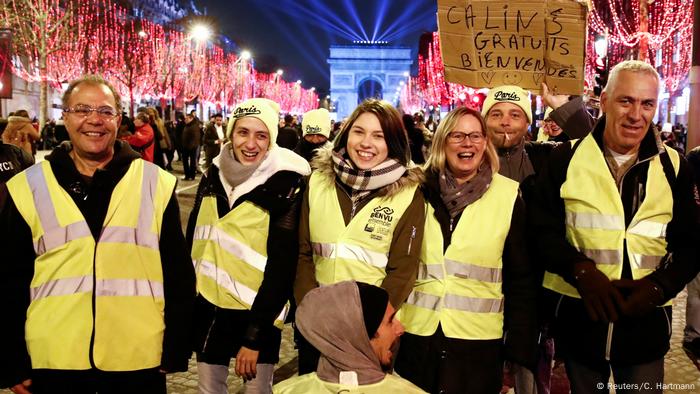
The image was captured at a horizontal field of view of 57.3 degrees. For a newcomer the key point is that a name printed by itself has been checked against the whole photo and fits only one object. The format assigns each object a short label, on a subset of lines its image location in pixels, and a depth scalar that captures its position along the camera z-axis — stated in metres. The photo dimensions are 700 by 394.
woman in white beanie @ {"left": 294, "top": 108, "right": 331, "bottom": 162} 8.45
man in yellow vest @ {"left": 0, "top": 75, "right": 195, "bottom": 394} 2.86
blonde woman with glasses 3.32
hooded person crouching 2.18
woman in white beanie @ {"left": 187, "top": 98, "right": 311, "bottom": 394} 3.45
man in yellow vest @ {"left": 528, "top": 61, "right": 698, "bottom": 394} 3.08
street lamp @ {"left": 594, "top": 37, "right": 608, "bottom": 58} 14.89
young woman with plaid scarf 3.28
